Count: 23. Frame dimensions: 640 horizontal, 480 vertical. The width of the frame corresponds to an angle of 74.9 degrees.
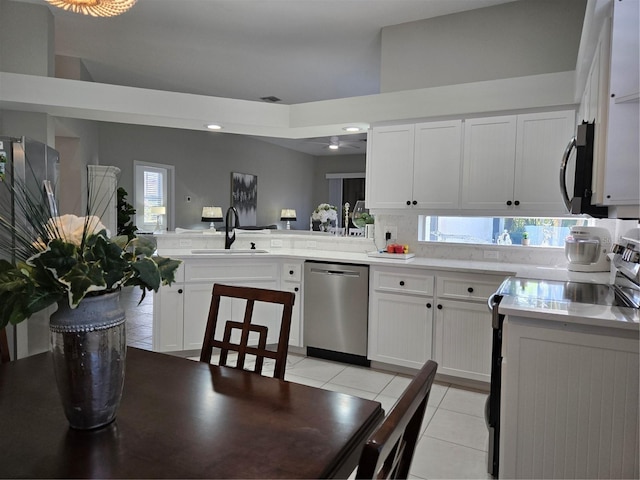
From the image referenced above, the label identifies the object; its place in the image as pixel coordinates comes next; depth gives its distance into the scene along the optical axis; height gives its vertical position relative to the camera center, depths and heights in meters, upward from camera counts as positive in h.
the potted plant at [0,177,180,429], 0.92 -0.18
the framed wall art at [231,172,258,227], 8.79 +0.50
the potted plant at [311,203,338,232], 5.96 +0.07
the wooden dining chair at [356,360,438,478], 0.62 -0.34
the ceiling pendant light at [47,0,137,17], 2.13 +1.11
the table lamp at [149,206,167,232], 7.21 +0.08
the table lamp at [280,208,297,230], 10.30 +0.12
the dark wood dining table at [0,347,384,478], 0.89 -0.53
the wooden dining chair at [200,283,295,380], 1.60 -0.44
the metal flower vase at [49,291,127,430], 0.98 -0.33
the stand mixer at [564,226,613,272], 2.76 -0.15
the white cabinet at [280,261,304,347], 3.73 -0.63
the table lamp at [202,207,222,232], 7.89 +0.07
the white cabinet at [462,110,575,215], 3.08 +0.48
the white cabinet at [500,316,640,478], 1.57 -0.70
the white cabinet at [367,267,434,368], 3.24 -0.75
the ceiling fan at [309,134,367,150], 8.65 +1.72
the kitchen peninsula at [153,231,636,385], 3.06 -0.59
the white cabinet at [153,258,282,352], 3.59 -0.73
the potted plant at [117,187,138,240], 6.20 +0.04
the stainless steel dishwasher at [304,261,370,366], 3.48 -0.77
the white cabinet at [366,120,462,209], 3.43 +0.48
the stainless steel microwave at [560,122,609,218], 1.76 +0.21
